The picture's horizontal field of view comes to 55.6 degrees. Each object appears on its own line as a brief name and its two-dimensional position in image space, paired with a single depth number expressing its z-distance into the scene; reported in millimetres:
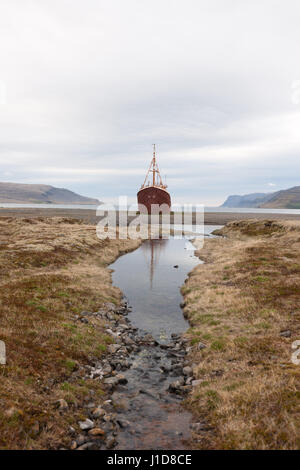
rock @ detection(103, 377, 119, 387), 13732
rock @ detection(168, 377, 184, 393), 13656
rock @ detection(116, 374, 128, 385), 14161
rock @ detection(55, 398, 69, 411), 11102
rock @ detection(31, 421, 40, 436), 9484
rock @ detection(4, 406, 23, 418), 9588
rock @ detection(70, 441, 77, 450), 9520
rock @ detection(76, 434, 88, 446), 9784
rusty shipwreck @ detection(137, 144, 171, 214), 153250
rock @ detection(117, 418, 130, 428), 11031
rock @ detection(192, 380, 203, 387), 13547
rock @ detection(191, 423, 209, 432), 10672
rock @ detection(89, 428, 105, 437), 10359
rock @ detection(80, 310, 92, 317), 20909
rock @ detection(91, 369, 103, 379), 14242
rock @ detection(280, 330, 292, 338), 16466
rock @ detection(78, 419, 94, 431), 10523
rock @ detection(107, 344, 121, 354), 16953
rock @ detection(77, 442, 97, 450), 9545
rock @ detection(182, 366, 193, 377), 14804
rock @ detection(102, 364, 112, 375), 14630
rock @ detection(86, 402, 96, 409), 11928
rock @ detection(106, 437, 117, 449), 9922
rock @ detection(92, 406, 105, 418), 11389
